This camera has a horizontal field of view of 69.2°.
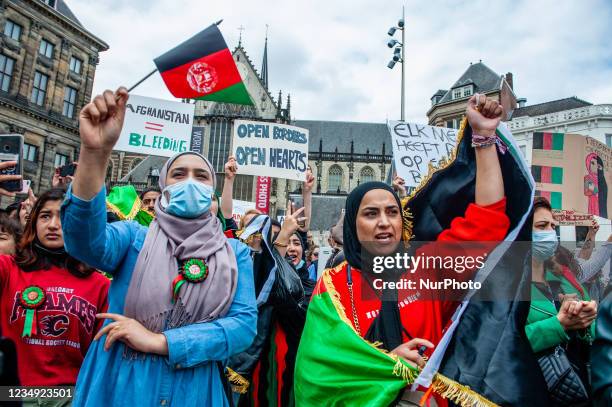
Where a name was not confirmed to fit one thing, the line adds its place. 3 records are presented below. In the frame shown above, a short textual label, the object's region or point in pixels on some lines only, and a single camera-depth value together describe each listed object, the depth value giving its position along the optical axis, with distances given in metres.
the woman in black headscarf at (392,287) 2.06
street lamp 13.98
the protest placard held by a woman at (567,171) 5.29
